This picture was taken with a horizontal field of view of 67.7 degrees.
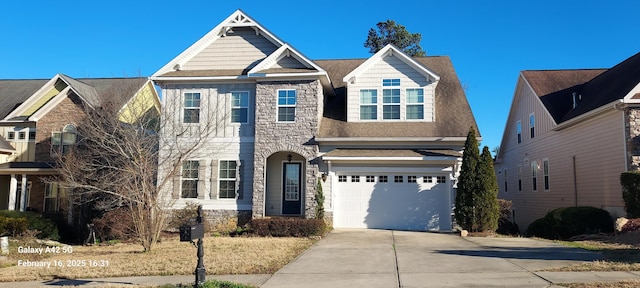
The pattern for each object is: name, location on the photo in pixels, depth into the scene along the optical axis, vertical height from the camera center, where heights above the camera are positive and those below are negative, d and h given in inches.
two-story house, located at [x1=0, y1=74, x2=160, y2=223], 831.1 +82.4
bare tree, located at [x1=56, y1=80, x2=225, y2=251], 511.8 +41.6
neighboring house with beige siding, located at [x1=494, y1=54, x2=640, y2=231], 634.2 +77.8
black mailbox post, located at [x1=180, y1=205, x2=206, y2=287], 293.1 -33.0
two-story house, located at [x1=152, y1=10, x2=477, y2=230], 690.2 +74.5
